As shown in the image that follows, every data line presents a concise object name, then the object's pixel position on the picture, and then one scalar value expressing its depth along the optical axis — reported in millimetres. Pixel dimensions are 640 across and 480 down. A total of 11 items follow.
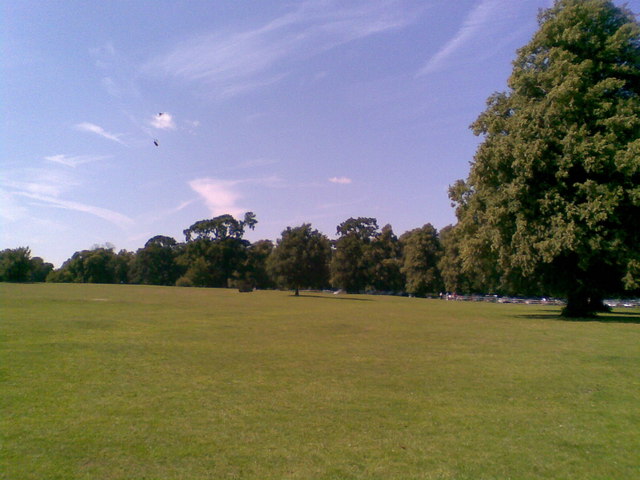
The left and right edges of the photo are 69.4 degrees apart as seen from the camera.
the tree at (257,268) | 119125
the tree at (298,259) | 78562
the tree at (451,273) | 82125
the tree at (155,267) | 123312
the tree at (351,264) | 111000
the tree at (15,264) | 87800
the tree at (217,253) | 115000
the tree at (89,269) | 116750
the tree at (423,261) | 96562
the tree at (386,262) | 117688
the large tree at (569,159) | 24266
